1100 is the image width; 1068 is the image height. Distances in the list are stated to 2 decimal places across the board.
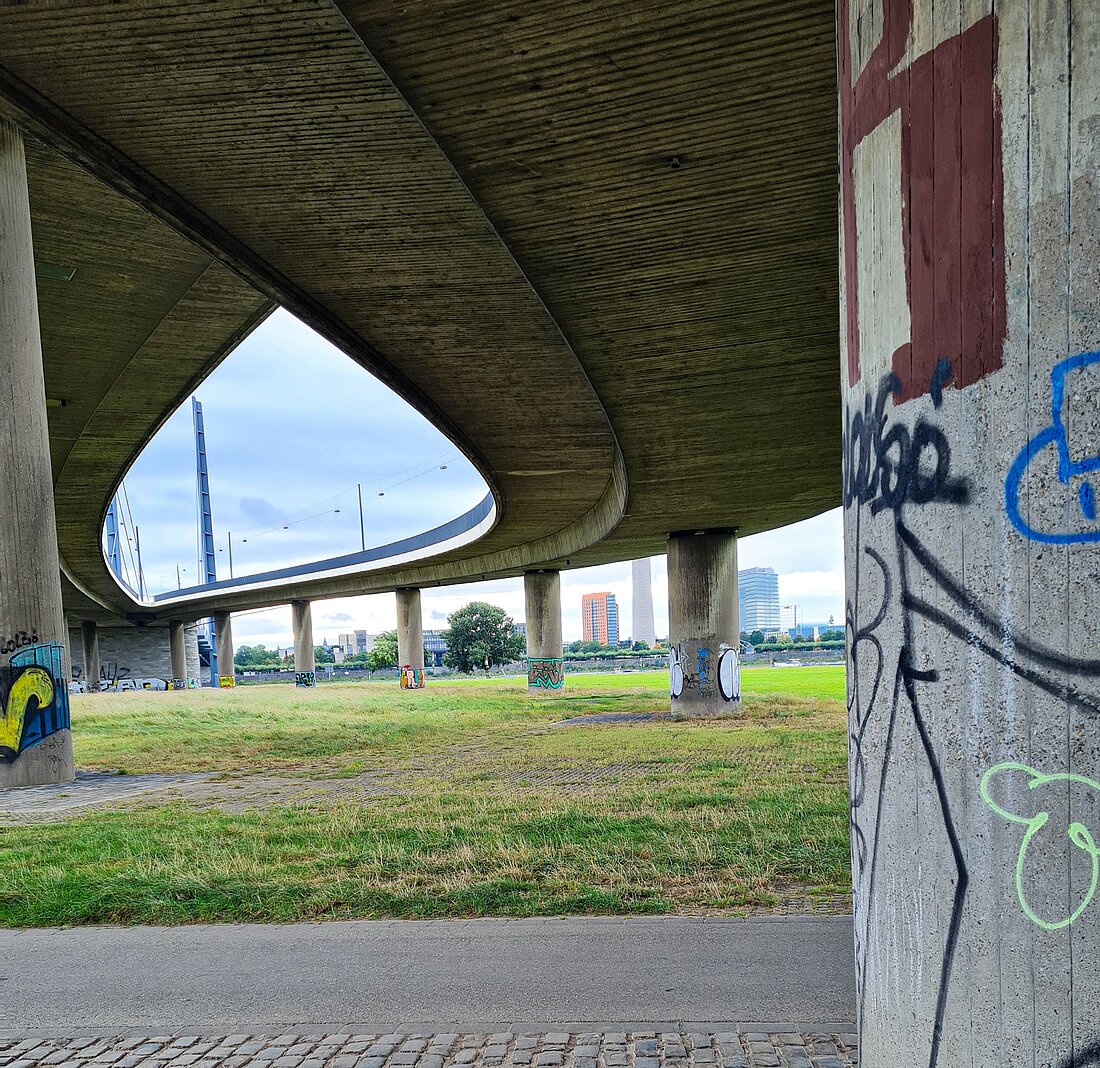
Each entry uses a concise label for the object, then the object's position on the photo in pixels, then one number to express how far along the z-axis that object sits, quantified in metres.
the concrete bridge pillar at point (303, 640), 82.06
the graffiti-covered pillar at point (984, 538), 2.63
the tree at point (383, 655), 134.38
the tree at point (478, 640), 96.94
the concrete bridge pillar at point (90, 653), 93.44
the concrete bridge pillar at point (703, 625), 32.56
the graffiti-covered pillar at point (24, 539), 15.52
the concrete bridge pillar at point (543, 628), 53.75
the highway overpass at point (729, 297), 2.69
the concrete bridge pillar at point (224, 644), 99.44
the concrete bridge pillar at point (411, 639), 65.25
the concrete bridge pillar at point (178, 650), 101.25
